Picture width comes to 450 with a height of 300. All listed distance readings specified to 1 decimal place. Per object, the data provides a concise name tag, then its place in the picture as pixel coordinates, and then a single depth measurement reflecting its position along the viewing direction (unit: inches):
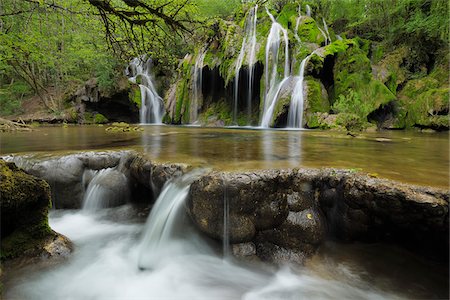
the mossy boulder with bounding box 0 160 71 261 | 110.9
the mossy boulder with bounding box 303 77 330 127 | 503.8
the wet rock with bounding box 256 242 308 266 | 117.1
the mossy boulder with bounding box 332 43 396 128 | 450.3
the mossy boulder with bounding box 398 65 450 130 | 435.0
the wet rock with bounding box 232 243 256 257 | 122.8
